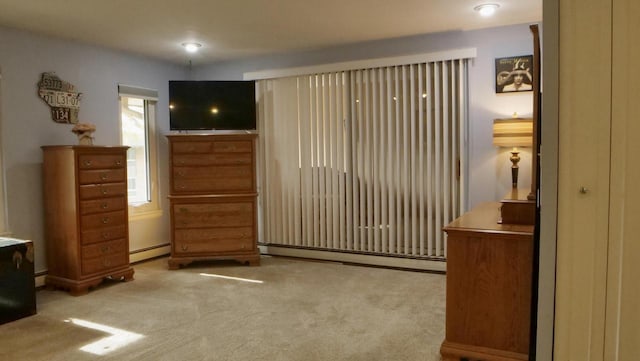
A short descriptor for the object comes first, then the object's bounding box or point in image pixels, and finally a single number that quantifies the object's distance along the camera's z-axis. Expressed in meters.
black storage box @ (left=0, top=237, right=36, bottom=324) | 3.35
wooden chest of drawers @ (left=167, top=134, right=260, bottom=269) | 4.91
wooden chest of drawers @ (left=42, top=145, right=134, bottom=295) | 4.04
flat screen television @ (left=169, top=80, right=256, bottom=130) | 5.15
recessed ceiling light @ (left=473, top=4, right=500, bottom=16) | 3.65
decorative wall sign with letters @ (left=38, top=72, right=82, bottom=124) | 4.30
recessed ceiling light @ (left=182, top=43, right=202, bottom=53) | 4.75
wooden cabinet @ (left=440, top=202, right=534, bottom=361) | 2.42
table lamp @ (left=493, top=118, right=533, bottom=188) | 3.95
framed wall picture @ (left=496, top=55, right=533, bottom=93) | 4.21
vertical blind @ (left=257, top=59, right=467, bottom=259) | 4.56
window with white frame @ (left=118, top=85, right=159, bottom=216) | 5.21
